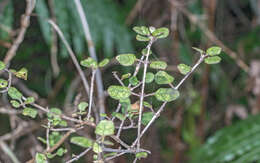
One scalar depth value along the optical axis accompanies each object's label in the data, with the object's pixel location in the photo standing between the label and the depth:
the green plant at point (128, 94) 0.73
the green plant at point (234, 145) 1.04
